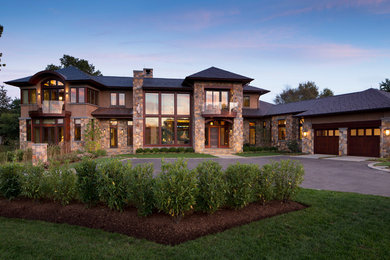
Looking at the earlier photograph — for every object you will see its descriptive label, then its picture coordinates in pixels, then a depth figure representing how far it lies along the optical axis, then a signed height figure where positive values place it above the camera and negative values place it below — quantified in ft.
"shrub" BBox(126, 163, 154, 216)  12.37 -3.97
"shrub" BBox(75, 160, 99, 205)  14.10 -3.94
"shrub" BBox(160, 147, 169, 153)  60.82 -6.72
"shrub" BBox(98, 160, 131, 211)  13.08 -3.76
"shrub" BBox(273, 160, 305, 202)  15.28 -4.11
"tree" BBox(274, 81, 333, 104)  150.20 +27.15
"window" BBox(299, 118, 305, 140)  64.18 -0.25
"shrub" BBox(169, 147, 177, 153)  61.12 -6.63
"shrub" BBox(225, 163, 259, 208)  13.46 -3.94
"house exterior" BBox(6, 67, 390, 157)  56.90 +4.33
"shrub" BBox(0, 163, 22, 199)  16.07 -4.29
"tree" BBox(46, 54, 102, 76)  115.80 +39.29
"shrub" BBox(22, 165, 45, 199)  15.44 -4.24
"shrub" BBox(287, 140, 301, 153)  62.54 -5.97
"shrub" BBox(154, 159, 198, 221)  11.48 -3.73
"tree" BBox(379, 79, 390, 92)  90.07 +19.26
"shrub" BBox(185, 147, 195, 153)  61.72 -6.87
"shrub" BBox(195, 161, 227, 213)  12.48 -3.95
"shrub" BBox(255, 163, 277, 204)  14.58 -4.24
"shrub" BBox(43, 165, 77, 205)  14.84 -4.35
